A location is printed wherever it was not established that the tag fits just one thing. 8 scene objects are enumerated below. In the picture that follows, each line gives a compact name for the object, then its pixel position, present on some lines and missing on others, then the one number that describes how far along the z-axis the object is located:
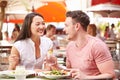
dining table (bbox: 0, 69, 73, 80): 3.37
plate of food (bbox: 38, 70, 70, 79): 3.36
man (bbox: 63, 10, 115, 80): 3.49
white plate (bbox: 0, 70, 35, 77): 3.42
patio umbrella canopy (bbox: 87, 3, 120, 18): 9.77
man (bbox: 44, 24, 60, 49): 9.38
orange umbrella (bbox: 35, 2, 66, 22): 9.54
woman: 4.24
